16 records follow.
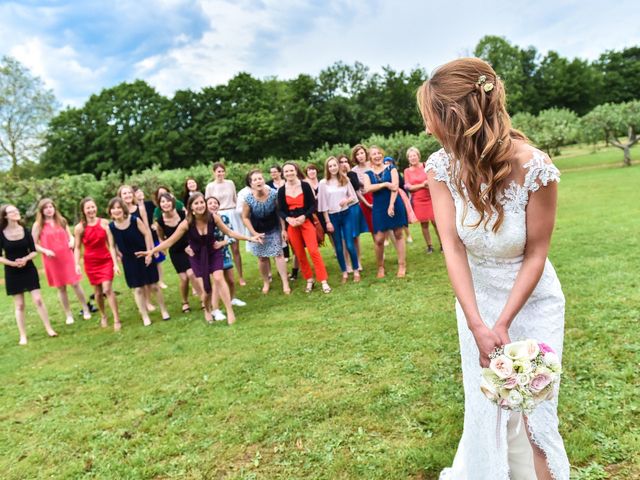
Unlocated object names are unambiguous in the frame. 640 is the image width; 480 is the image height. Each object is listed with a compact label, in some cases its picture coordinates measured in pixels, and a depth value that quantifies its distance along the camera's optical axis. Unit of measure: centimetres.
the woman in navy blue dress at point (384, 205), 834
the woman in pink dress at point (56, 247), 829
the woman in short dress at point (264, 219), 820
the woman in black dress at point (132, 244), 745
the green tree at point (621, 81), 6975
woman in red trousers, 798
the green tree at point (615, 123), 2620
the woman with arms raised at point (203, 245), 709
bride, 201
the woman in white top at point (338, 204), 849
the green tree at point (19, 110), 3478
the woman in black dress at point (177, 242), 786
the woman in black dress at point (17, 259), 748
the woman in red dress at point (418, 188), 944
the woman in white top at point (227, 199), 959
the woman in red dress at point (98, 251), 767
